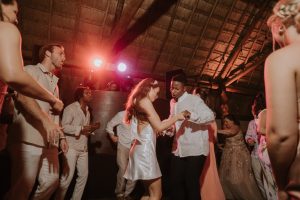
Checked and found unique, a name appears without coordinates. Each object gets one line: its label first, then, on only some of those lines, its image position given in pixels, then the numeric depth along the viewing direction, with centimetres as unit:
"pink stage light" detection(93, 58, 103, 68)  664
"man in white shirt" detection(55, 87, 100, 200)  354
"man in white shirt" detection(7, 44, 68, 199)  222
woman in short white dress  264
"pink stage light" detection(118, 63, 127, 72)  674
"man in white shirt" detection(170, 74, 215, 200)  318
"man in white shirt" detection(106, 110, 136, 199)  424
